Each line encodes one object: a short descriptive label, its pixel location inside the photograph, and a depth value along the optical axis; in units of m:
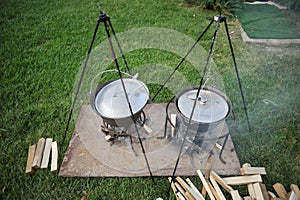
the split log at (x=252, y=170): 2.40
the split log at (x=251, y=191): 2.23
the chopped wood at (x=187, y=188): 2.21
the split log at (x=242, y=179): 2.31
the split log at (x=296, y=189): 2.20
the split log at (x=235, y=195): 2.15
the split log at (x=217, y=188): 2.19
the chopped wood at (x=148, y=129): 2.82
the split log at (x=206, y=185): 2.23
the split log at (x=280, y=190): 2.23
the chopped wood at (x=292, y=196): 2.10
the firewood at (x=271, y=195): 2.21
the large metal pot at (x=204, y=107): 2.22
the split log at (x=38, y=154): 2.52
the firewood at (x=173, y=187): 2.26
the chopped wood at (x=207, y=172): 2.30
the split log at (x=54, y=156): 2.52
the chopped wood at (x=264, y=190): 2.21
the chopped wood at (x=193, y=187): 2.24
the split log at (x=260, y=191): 2.19
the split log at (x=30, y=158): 2.49
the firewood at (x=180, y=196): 2.22
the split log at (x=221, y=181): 2.26
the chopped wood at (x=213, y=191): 2.23
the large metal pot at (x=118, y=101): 2.27
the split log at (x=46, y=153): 2.56
